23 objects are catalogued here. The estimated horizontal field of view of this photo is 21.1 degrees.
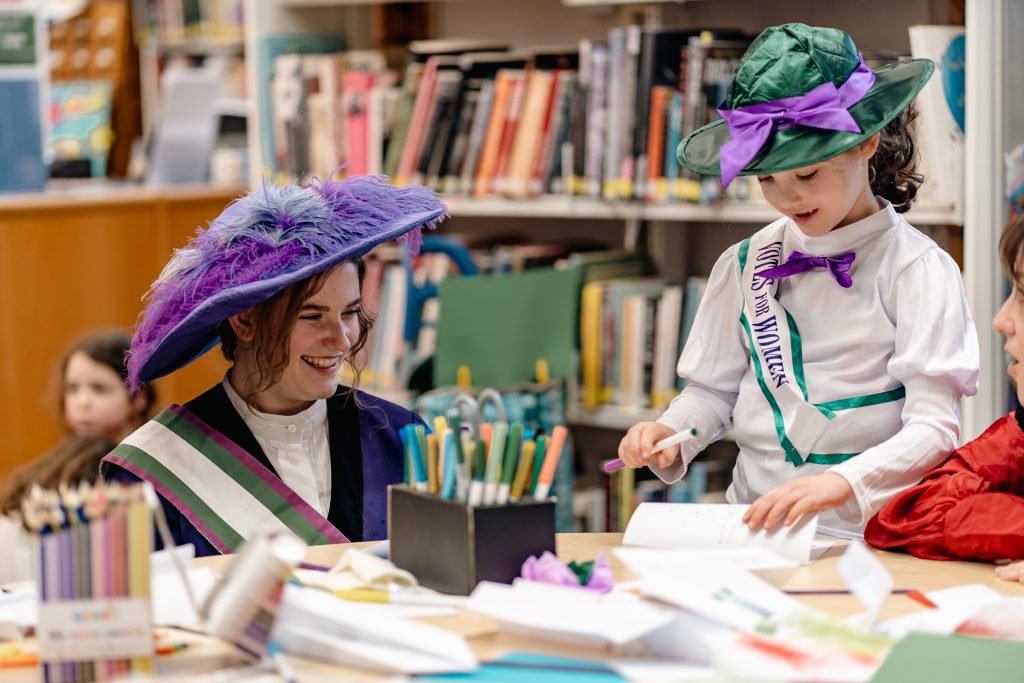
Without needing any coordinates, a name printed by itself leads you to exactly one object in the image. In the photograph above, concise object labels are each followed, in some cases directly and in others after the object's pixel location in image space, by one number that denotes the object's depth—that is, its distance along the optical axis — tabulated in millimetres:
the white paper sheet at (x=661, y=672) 2809
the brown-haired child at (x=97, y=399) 4696
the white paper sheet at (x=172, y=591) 2932
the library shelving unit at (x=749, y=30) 4151
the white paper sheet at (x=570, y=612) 2873
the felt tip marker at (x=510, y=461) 3019
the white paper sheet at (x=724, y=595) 2888
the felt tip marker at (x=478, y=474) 3011
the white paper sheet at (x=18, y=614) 2976
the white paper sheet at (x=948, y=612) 2926
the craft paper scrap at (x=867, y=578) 2915
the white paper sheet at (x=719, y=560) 3002
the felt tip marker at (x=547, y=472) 3031
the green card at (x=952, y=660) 2797
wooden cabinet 5628
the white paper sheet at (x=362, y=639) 2850
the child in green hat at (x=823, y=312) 3301
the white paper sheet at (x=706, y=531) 3143
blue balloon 4212
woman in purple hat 3382
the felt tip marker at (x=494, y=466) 3016
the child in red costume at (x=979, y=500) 3167
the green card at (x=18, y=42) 5930
